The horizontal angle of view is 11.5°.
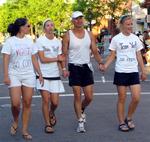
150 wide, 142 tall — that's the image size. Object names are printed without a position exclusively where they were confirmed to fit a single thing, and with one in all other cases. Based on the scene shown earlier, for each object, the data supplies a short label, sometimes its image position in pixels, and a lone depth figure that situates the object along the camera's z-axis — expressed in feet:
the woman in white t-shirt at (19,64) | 36.71
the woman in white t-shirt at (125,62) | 39.75
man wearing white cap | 39.65
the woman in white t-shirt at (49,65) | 38.94
